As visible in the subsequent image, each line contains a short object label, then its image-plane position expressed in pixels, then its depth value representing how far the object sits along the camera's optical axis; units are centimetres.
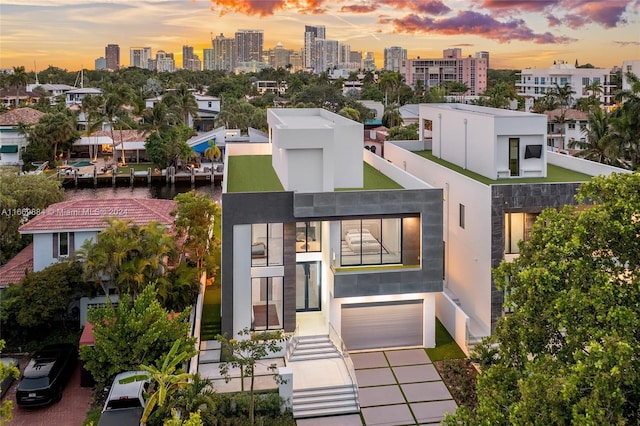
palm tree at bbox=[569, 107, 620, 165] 3441
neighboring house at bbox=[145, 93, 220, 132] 8725
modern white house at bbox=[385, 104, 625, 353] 1936
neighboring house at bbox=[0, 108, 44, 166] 6234
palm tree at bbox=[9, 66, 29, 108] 10356
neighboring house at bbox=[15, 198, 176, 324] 2144
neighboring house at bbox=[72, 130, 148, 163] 6756
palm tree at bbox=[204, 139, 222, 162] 6438
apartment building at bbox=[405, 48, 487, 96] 16188
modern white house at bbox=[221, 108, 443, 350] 1859
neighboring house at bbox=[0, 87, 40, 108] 9682
